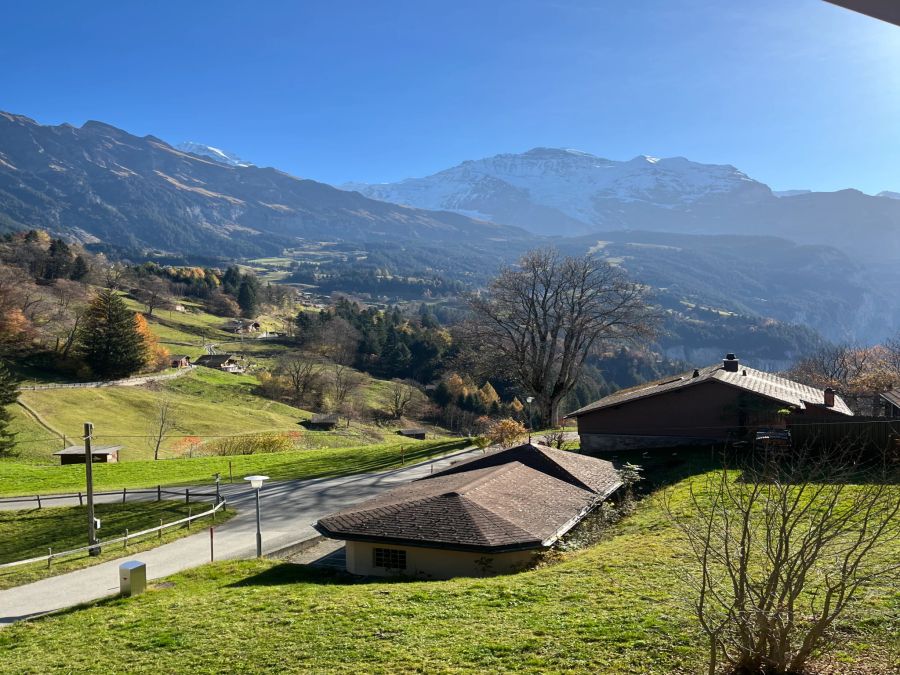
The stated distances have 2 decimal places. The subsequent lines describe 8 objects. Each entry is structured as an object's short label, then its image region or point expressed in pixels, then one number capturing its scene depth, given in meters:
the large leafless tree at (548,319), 43.75
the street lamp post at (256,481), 19.33
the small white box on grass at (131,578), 16.88
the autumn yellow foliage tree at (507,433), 36.19
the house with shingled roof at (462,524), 16.22
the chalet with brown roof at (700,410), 29.39
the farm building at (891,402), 32.26
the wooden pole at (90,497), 22.59
